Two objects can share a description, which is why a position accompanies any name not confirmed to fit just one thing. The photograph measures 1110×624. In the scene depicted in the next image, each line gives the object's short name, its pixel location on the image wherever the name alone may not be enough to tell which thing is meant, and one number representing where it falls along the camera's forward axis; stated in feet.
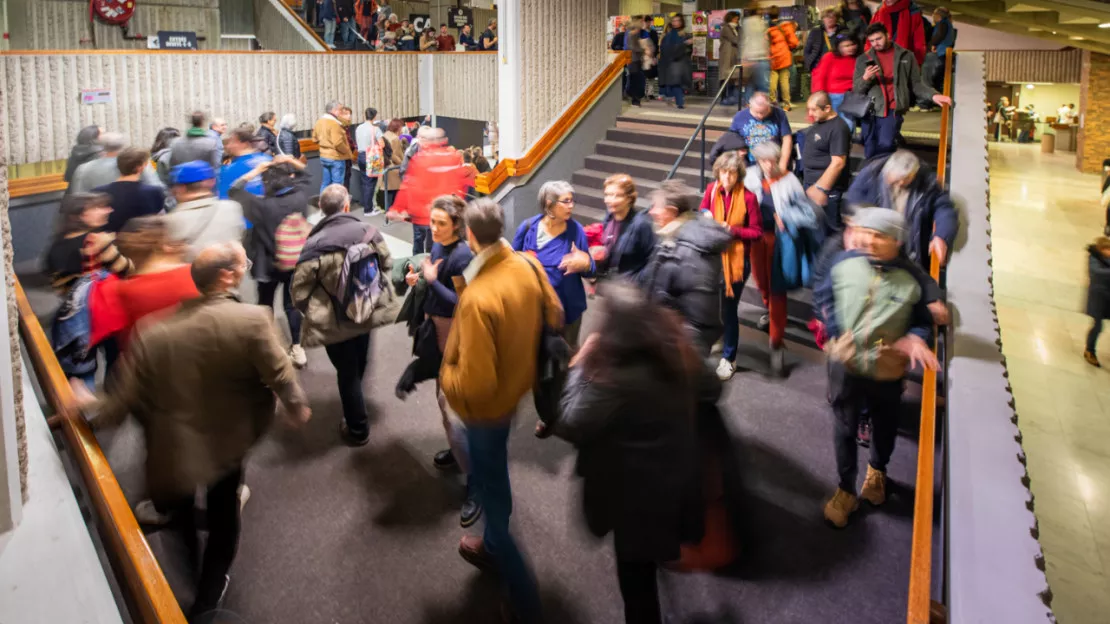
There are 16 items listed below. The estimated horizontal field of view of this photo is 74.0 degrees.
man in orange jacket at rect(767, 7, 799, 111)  32.14
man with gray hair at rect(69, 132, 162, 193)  19.34
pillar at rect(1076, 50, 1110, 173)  58.70
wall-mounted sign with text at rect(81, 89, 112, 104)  31.37
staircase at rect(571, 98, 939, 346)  27.94
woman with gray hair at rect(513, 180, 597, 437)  14.16
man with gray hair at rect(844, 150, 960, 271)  15.12
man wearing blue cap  14.83
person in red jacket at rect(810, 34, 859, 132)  23.46
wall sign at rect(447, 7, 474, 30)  58.13
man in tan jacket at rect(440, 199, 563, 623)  9.34
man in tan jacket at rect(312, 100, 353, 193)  33.86
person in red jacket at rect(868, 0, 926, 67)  23.83
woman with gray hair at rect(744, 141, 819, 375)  17.11
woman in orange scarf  16.43
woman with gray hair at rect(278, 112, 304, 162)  32.30
